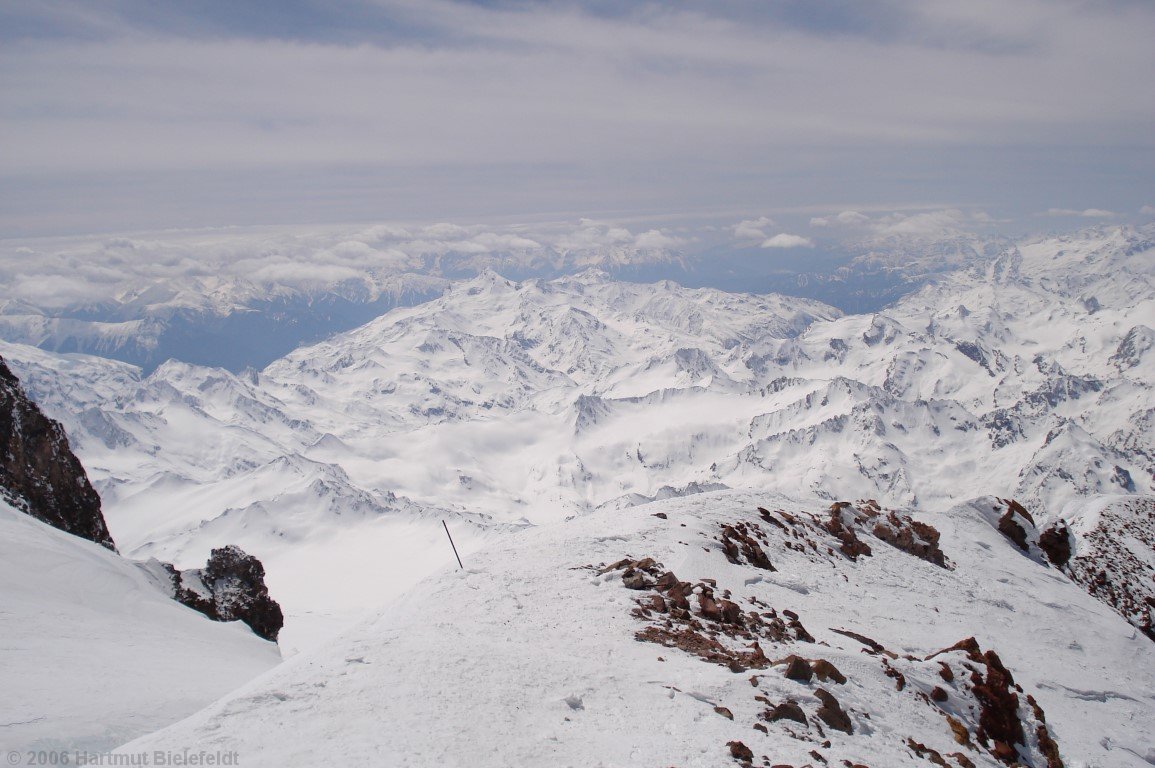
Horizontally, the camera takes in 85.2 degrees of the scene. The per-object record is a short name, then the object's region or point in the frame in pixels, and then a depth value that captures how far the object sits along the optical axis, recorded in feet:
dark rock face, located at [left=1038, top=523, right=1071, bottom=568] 143.95
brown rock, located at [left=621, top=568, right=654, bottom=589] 65.36
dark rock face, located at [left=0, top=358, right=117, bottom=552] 116.06
